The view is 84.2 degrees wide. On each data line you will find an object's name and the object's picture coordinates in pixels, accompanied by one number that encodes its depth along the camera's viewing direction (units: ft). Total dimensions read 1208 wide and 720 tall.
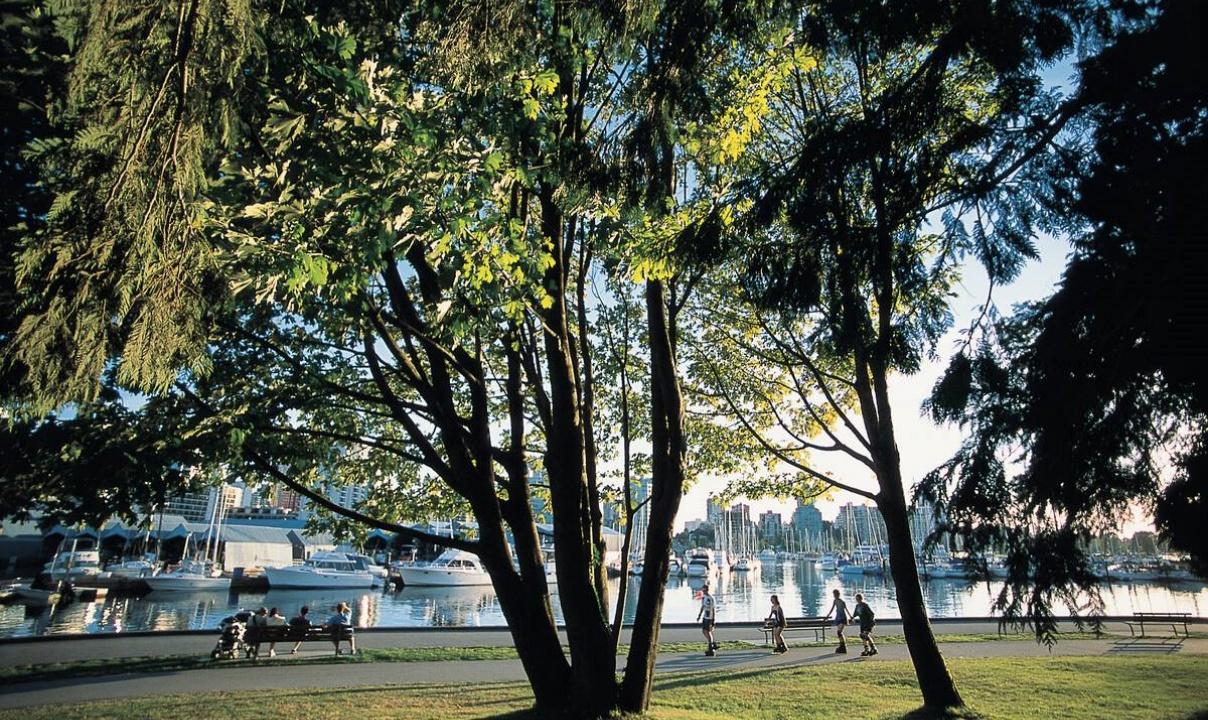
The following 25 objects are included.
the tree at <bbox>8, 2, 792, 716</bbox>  10.38
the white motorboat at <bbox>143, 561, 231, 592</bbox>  147.95
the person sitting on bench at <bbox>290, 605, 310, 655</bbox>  48.58
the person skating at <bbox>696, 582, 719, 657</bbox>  49.31
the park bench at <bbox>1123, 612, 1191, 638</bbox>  53.98
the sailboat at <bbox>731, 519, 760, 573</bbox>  310.24
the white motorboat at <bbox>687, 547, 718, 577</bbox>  265.75
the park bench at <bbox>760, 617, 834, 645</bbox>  54.85
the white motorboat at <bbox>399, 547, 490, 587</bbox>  174.60
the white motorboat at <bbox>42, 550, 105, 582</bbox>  141.90
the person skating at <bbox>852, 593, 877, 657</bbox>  48.57
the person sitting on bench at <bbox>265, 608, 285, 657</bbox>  50.60
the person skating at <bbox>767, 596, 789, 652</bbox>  50.01
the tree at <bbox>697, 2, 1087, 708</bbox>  11.59
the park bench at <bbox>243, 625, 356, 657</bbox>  46.09
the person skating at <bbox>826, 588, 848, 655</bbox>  49.98
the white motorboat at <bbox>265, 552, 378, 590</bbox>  156.87
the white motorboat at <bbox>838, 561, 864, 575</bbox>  262.47
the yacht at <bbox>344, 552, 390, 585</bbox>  179.41
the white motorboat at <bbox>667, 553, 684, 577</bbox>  271.90
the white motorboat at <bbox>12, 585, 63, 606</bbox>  112.27
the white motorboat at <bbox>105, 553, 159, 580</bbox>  149.07
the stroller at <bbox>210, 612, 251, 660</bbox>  45.57
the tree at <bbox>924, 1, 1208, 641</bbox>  9.27
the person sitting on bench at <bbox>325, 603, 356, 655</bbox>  48.88
